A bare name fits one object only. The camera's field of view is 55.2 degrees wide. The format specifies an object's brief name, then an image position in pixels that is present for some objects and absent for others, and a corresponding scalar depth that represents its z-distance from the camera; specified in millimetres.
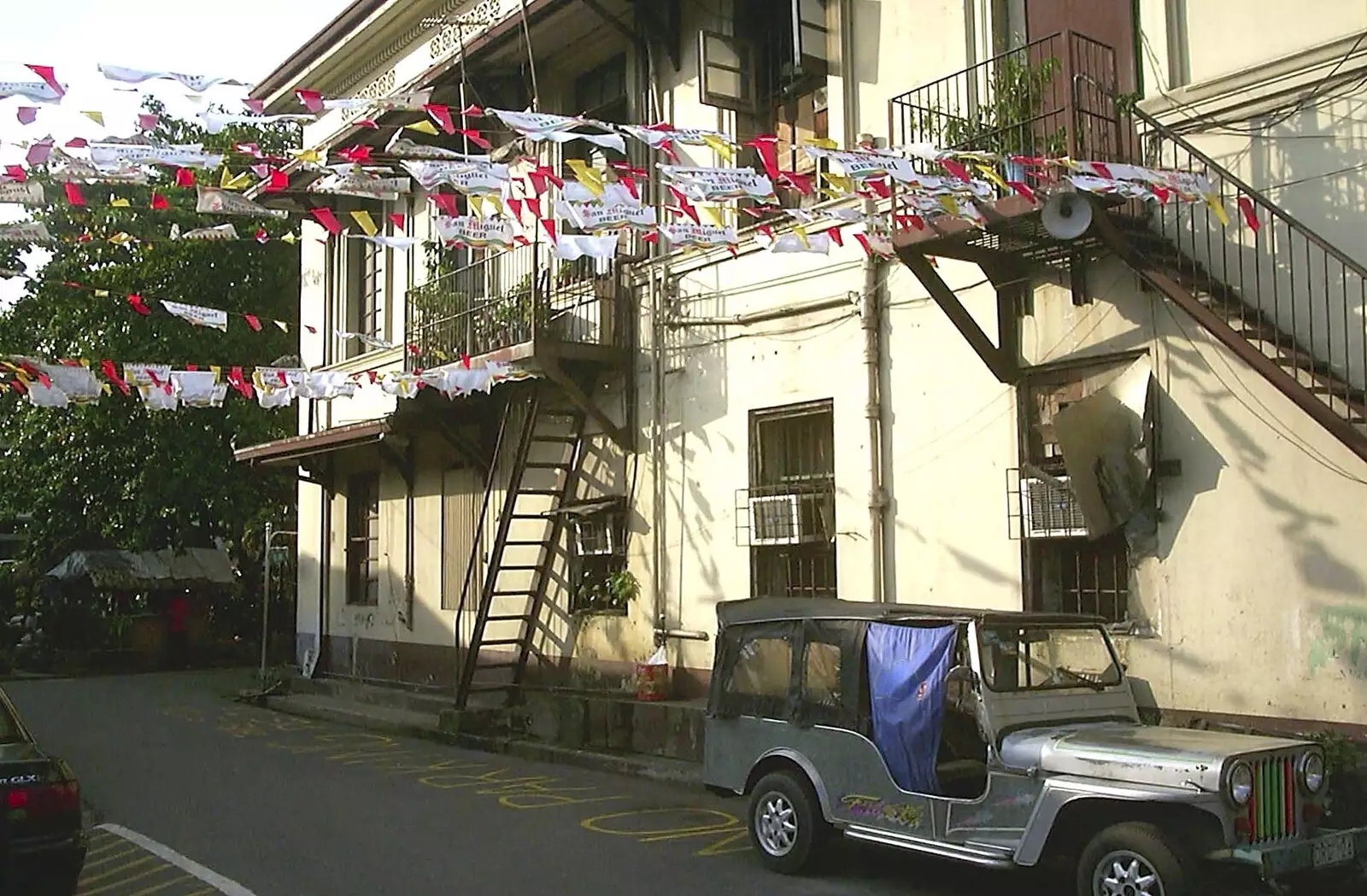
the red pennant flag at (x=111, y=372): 13583
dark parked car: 6930
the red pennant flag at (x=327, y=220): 10266
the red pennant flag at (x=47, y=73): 8555
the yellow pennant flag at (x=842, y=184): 10462
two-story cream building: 9898
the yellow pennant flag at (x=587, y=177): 9773
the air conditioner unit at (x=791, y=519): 13719
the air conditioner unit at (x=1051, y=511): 11039
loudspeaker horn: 10000
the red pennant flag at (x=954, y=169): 10032
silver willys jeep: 6684
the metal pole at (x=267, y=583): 22147
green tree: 28141
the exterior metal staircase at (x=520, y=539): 16375
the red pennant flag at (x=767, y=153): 9328
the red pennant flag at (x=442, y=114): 9492
